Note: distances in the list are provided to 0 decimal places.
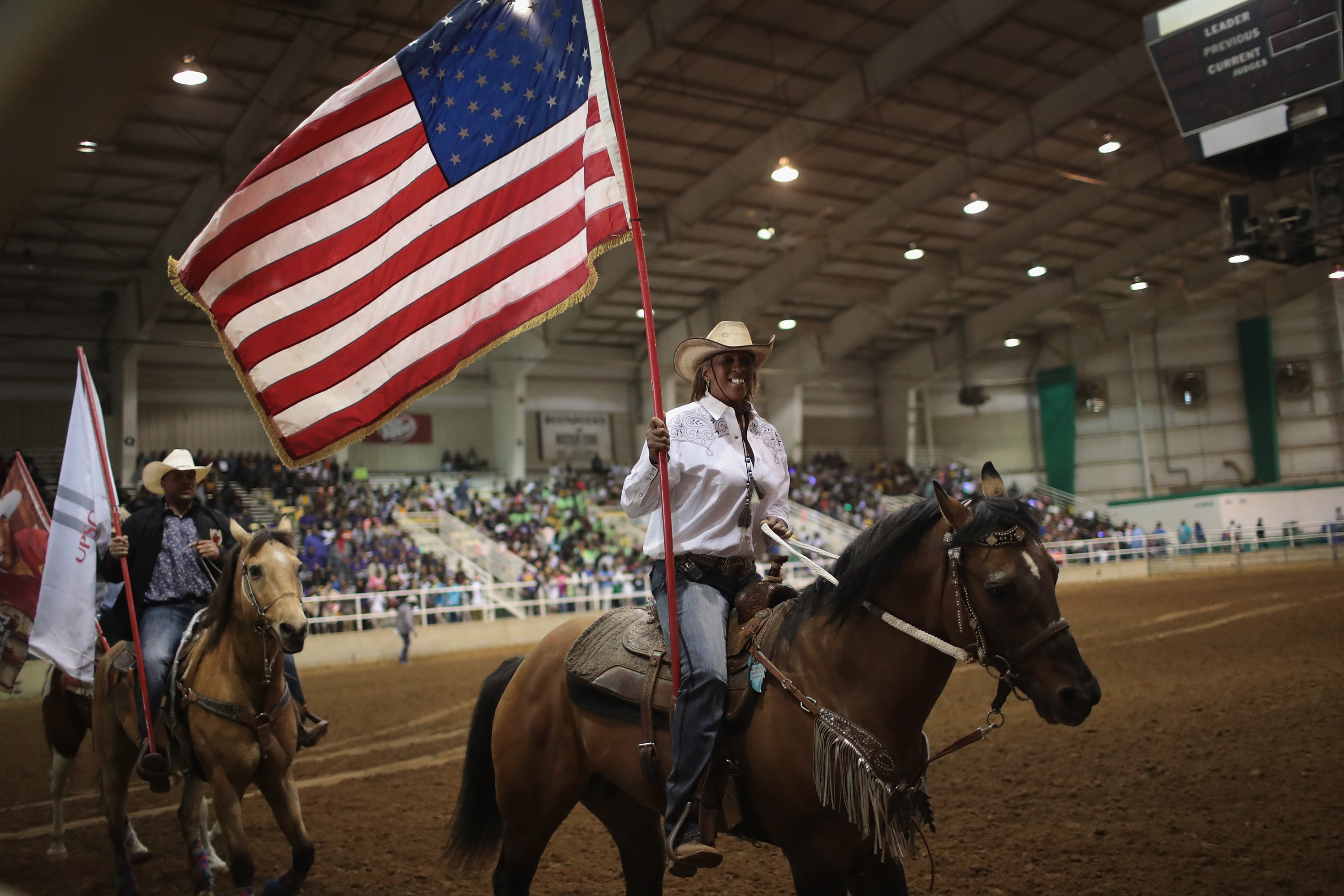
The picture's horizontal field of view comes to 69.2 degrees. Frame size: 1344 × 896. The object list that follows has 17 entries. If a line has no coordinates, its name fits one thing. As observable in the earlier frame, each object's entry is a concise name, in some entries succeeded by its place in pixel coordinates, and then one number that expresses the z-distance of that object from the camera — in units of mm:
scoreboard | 10773
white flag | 5043
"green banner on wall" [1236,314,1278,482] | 36500
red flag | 6293
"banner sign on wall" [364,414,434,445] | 30438
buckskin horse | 4398
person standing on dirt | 16781
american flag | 3662
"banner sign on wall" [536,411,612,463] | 33156
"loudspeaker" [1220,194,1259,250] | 12945
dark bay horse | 2789
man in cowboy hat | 5234
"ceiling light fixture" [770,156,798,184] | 20953
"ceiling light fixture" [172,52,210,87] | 14461
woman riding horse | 3139
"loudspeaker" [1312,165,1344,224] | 10961
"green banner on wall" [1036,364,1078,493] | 39281
